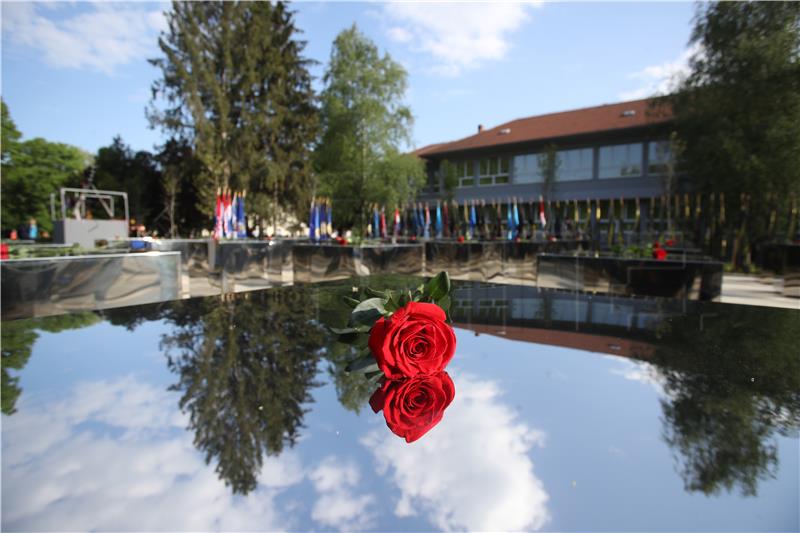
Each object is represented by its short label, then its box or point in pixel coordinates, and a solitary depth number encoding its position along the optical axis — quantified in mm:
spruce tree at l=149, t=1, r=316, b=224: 26844
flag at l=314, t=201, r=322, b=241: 19017
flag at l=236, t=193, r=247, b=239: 18125
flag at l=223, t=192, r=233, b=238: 15984
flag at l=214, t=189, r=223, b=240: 15297
